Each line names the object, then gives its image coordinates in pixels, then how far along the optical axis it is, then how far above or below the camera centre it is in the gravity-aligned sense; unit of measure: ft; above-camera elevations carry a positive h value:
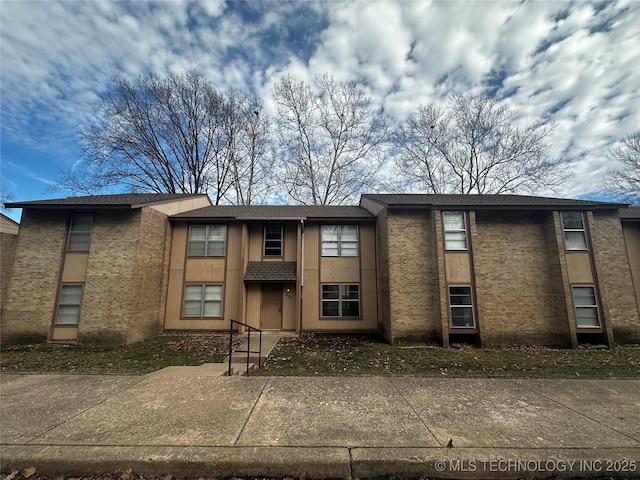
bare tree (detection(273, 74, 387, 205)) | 78.28 +35.17
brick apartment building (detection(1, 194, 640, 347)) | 33.81 +1.23
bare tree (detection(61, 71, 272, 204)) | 70.33 +40.84
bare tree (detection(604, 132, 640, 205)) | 64.75 +26.54
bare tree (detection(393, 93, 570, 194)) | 70.64 +35.90
